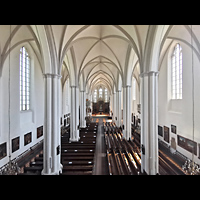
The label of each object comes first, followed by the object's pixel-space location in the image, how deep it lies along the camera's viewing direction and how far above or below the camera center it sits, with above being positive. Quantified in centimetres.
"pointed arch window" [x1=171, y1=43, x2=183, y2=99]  1036 +255
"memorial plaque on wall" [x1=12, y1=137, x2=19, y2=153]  892 -317
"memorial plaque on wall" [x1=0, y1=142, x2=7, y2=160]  785 -320
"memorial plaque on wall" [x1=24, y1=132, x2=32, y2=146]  1039 -322
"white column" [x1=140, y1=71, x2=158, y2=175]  668 -128
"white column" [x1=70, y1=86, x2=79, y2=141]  1294 -147
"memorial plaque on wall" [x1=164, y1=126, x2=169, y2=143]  1184 -321
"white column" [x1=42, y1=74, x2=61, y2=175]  684 -156
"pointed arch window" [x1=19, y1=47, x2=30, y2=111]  1036 +194
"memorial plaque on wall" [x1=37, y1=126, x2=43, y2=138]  1244 -311
